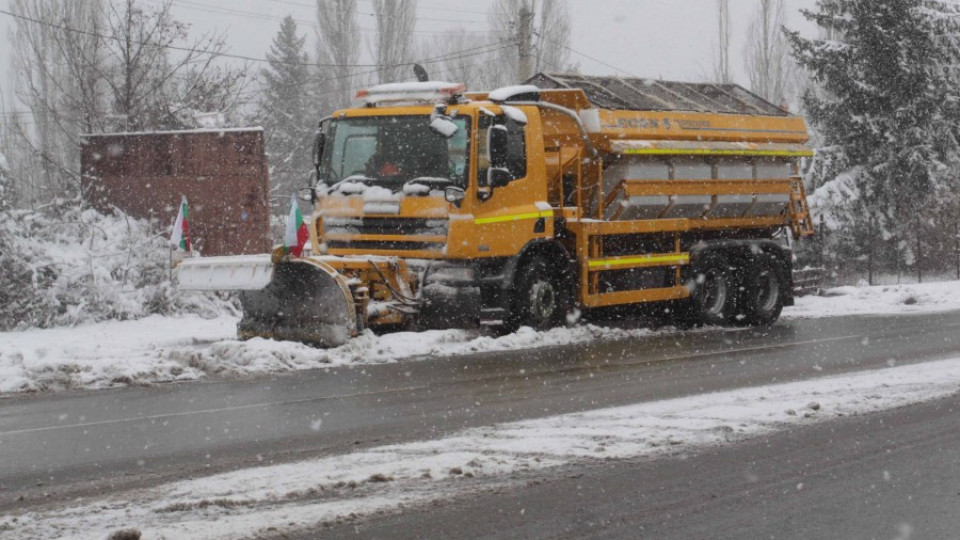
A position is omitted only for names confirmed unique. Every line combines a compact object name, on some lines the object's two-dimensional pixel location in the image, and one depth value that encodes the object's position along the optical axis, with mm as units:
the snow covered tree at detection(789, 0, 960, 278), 32031
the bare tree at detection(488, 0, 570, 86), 48375
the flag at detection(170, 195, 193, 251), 15180
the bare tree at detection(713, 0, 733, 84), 53438
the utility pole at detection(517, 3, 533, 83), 30922
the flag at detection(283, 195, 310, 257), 14075
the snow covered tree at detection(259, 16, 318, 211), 57062
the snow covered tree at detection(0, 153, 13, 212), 17850
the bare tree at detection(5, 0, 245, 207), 24438
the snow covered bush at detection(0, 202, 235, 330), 17547
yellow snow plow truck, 14539
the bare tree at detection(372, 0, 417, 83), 54594
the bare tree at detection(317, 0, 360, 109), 57312
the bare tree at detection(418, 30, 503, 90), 63688
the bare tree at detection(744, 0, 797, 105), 51000
